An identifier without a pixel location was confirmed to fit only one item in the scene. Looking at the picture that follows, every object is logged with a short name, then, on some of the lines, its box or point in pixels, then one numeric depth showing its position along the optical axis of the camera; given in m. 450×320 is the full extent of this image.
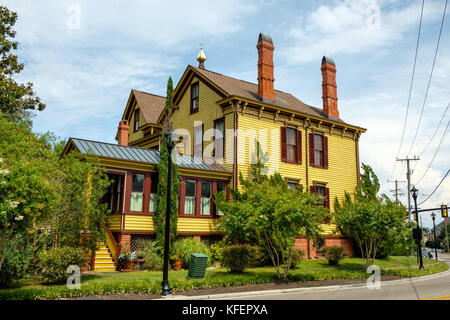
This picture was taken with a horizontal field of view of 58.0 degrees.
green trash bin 15.91
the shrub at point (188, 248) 20.05
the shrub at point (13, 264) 12.88
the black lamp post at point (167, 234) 12.80
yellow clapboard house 20.69
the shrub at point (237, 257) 18.03
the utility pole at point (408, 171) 48.73
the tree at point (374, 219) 20.05
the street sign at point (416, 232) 24.39
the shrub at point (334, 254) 23.76
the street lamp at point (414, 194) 27.41
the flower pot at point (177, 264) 19.62
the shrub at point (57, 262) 13.54
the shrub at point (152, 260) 18.86
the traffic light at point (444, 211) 32.91
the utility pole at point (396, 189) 60.22
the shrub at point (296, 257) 20.64
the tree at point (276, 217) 16.08
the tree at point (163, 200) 20.16
